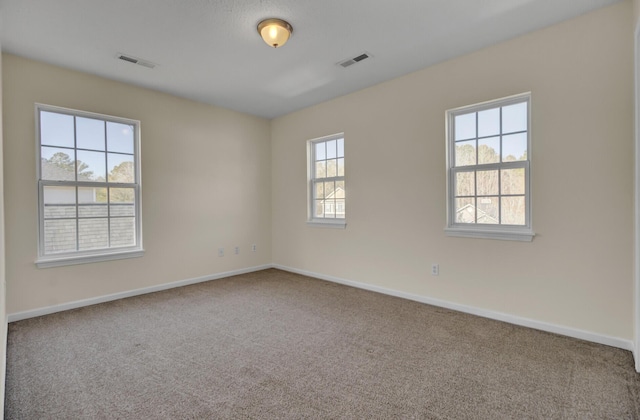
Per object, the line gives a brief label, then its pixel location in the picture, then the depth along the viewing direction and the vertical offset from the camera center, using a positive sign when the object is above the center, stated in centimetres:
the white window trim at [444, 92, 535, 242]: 288 +2
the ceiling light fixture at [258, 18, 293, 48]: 258 +151
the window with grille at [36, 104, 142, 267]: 334 +25
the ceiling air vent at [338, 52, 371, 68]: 321 +158
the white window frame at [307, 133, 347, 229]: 485 +38
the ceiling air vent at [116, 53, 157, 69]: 317 +157
